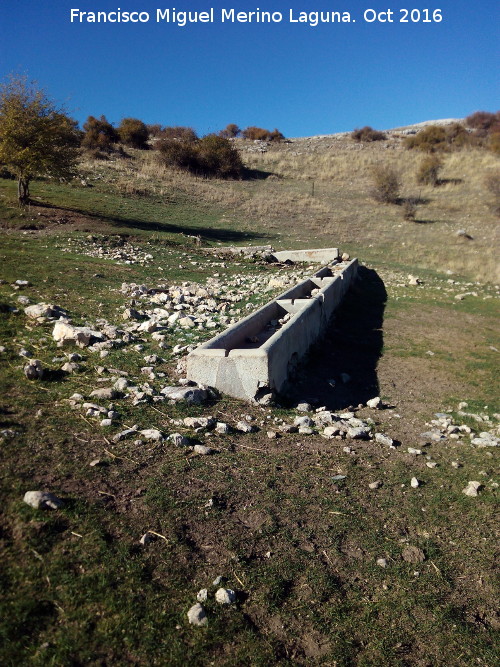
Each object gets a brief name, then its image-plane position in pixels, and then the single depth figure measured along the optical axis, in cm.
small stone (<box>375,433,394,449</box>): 483
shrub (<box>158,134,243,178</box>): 3158
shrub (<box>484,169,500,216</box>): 2782
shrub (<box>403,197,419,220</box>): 2673
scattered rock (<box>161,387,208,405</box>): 488
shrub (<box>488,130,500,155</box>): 4081
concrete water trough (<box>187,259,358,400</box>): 521
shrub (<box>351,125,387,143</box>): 5134
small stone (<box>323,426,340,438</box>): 482
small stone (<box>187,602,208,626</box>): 248
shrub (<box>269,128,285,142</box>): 5173
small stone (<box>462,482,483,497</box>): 400
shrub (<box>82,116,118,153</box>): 3145
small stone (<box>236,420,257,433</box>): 462
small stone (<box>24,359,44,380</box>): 476
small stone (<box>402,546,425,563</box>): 319
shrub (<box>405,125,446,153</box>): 4400
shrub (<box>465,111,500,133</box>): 5371
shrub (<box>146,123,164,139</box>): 4489
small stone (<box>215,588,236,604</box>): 263
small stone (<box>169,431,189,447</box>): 409
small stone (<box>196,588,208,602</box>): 262
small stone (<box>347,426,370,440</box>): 489
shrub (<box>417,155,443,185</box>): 3443
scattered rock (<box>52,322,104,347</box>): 583
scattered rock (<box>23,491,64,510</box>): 298
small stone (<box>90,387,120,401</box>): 465
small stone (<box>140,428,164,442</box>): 411
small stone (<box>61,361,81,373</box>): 513
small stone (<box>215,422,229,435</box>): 448
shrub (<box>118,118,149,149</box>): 3581
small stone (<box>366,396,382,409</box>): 590
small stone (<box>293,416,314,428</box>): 497
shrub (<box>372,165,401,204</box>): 2975
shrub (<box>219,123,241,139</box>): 5341
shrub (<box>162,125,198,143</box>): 3653
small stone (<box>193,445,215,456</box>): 404
